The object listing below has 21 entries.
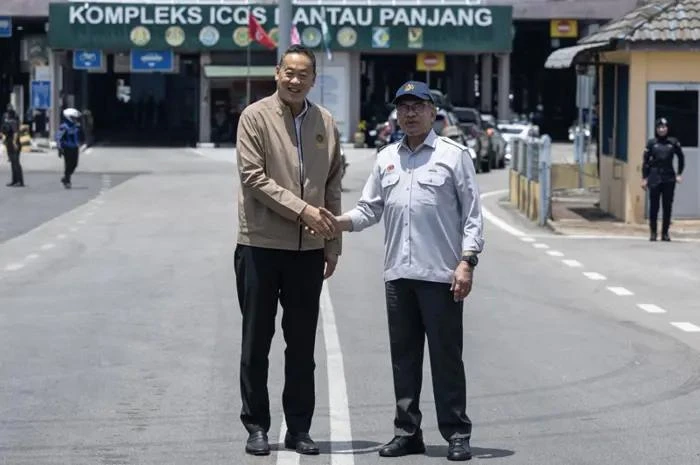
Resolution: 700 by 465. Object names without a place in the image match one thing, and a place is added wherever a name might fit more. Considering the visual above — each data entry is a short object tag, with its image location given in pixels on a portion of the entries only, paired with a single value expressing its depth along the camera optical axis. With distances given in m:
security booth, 25.75
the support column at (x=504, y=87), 63.62
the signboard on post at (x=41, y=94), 59.44
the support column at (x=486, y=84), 66.00
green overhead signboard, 59.66
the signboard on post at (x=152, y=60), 60.38
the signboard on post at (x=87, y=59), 60.53
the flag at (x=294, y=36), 43.91
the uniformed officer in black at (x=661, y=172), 22.80
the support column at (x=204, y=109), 61.44
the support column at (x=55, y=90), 61.12
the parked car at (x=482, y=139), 45.62
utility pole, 30.25
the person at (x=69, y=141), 34.22
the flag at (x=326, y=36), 57.53
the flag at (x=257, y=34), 52.66
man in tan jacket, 7.87
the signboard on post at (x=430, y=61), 61.22
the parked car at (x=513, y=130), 56.47
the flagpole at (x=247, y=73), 59.11
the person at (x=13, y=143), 34.75
